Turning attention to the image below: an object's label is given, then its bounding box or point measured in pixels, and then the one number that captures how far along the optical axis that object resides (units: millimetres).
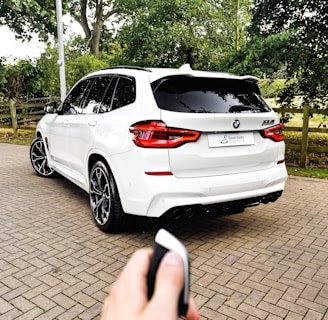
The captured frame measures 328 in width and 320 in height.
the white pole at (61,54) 10445
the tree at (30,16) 14367
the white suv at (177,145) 3355
